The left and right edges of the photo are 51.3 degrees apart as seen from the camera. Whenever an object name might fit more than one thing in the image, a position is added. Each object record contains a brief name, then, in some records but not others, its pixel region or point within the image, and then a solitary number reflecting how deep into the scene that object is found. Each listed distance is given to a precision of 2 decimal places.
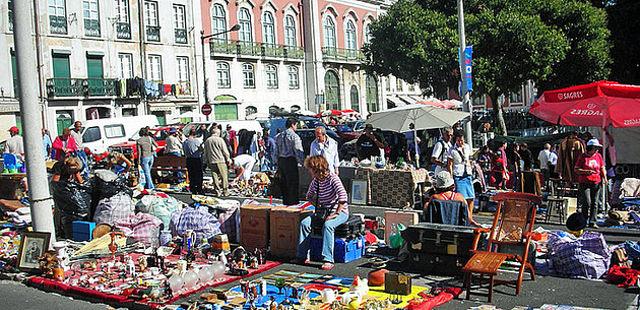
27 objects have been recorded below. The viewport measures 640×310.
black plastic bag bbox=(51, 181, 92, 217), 11.60
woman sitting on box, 9.41
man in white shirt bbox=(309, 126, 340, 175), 12.23
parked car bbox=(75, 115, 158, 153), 26.73
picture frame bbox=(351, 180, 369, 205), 14.66
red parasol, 12.23
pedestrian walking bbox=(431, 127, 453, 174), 12.22
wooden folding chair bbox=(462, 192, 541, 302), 7.80
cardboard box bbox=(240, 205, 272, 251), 10.34
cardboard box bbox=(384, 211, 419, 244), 9.94
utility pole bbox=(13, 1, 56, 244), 9.46
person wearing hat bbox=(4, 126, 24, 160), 17.33
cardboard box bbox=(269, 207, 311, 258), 9.91
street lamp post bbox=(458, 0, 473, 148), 18.80
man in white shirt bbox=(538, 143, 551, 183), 15.77
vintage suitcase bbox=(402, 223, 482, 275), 8.48
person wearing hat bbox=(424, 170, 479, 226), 9.37
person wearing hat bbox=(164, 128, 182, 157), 19.20
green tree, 28.14
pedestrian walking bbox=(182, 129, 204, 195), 15.96
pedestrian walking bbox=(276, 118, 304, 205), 12.78
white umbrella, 16.64
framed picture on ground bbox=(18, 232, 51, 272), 9.71
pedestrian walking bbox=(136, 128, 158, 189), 17.09
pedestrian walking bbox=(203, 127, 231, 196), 15.62
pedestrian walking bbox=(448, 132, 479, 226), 11.66
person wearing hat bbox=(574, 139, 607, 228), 11.49
